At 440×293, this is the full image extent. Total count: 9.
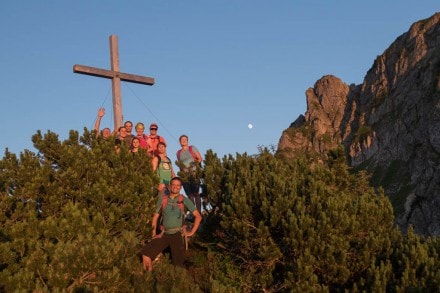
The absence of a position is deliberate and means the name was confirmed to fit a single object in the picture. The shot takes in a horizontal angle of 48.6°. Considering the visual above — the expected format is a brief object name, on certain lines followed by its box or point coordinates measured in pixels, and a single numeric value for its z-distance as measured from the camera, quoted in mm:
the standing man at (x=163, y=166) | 11664
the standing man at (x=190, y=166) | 11953
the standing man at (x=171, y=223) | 9422
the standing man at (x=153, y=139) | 12595
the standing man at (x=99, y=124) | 12773
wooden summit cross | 13319
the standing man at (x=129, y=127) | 12845
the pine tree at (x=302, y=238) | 9367
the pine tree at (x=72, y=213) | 7277
